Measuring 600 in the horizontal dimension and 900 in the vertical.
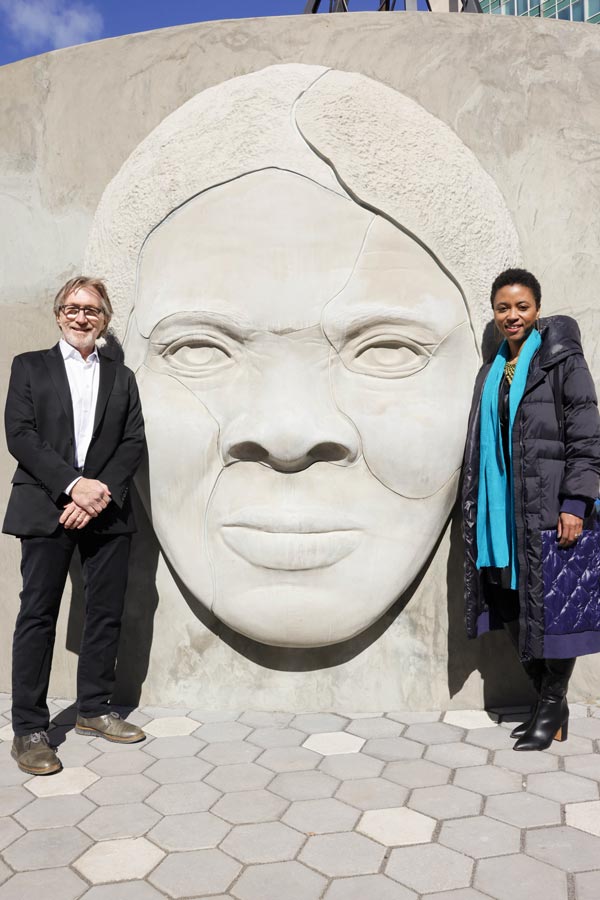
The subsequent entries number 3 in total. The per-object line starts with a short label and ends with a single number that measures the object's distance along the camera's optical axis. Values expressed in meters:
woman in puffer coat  2.91
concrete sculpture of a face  3.23
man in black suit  2.95
